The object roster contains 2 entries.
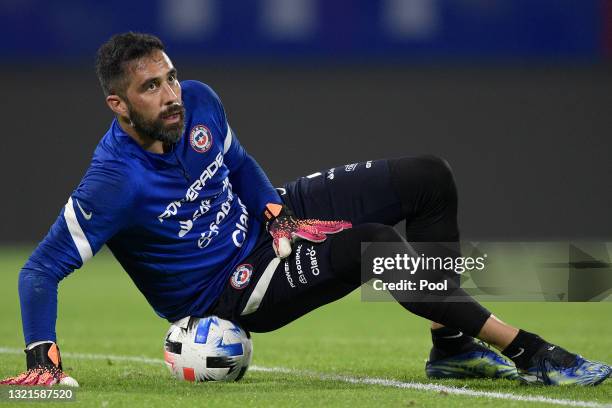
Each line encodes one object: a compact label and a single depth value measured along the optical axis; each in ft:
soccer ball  31.50
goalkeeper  29.63
